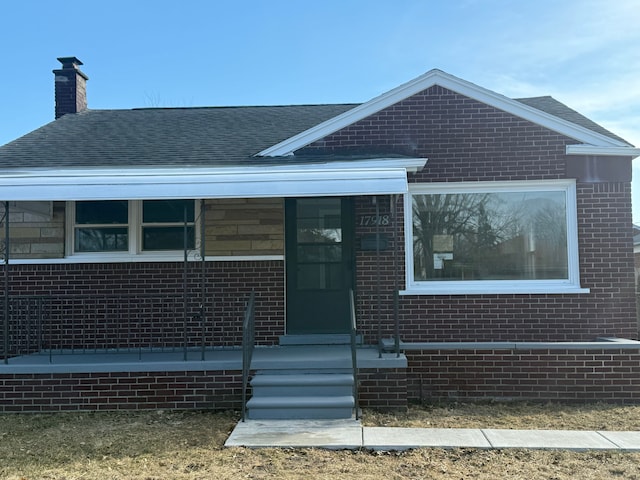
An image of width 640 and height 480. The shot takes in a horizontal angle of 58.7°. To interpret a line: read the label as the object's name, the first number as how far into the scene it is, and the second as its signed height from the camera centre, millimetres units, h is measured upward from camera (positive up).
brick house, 7660 +108
